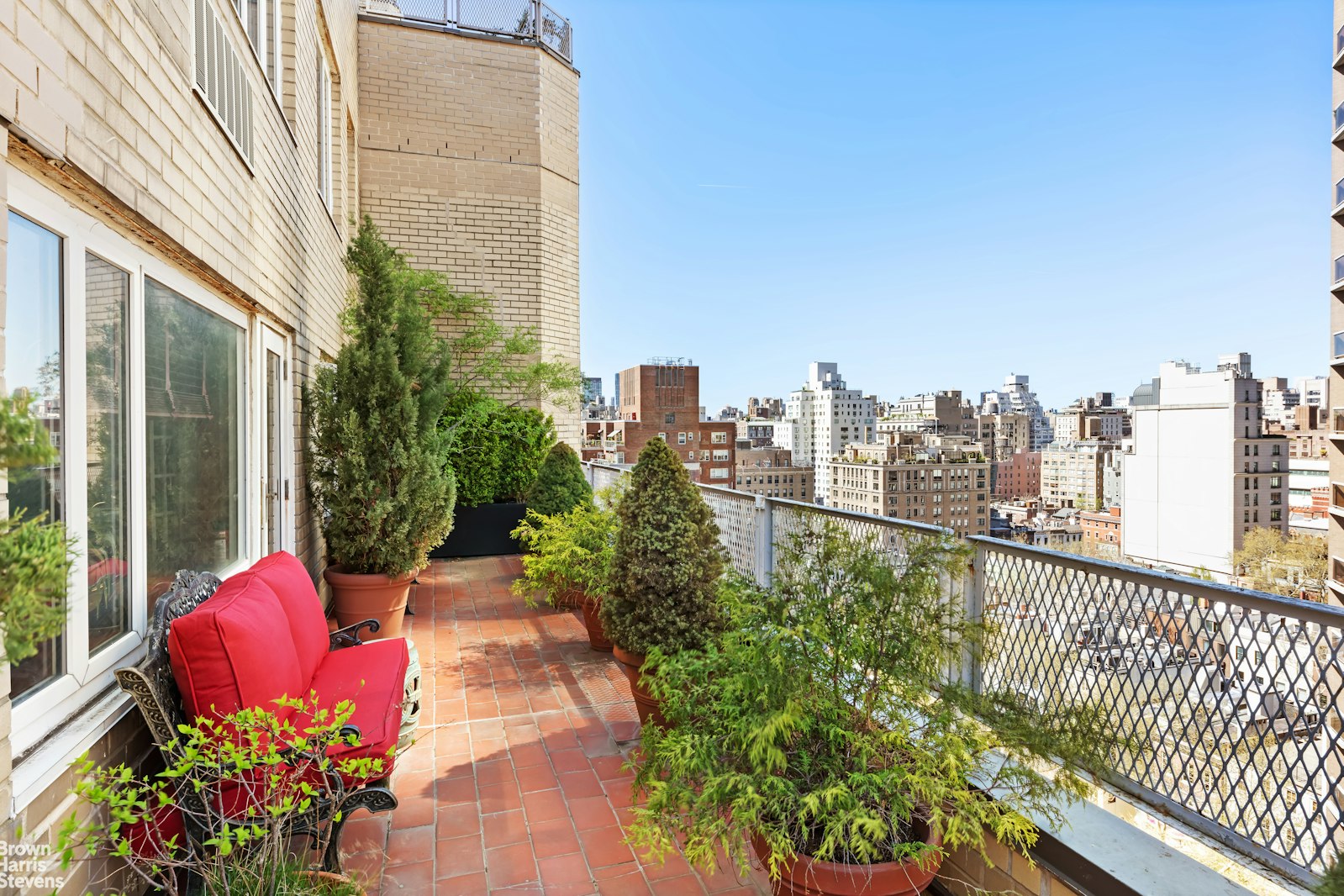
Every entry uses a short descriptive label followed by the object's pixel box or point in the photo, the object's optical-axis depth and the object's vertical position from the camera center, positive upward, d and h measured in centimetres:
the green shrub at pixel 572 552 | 484 -81
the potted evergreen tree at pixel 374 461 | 499 -12
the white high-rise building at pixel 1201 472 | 3812 -172
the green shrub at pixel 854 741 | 191 -89
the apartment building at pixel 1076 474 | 6825 -343
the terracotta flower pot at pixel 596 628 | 489 -131
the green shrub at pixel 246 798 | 171 -101
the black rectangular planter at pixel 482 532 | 889 -114
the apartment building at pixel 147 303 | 173 +54
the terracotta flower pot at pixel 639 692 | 318 -116
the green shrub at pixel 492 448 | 903 -6
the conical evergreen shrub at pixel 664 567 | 316 -57
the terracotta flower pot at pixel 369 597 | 499 -111
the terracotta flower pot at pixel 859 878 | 190 -121
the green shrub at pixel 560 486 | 721 -45
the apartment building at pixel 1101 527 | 5234 -657
